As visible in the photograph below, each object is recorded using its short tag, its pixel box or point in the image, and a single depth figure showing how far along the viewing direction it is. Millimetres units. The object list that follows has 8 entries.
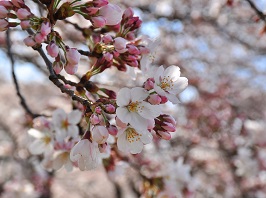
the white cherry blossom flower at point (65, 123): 441
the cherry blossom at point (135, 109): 317
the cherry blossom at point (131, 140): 334
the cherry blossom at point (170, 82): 333
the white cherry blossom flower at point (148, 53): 397
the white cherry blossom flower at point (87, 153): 334
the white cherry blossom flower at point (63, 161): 437
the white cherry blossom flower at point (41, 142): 478
